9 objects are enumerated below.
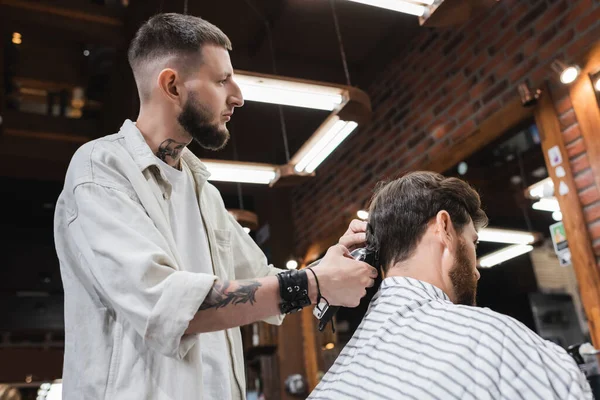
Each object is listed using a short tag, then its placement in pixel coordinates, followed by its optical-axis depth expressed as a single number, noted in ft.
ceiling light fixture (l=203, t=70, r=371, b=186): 9.84
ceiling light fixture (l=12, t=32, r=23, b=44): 15.14
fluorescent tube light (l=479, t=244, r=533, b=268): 18.44
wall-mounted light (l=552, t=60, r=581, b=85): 10.11
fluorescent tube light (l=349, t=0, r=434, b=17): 8.48
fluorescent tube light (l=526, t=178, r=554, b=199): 11.52
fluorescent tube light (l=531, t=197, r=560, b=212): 11.30
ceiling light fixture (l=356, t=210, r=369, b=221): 15.09
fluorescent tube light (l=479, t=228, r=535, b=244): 16.94
